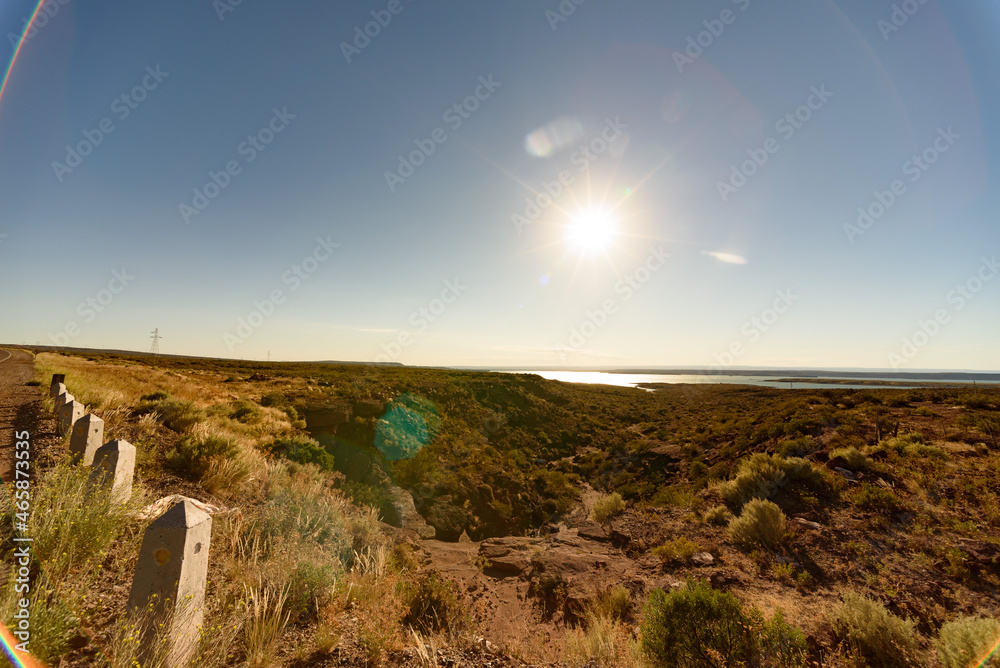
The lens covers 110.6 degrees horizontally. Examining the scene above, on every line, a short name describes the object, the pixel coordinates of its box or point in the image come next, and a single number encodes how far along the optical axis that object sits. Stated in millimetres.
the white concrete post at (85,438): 5168
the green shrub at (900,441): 10703
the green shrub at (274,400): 16788
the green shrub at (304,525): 5340
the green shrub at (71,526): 3258
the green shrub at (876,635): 4367
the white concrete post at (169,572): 2635
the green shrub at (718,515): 9656
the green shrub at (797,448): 12523
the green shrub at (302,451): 9453
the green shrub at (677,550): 7918
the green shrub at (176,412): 8701
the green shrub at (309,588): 4109
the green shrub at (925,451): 9782
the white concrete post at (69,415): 6567
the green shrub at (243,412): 12273
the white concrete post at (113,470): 4242
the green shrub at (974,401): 16544
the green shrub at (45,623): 2379
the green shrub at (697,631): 4477
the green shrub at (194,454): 6426
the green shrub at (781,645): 4375
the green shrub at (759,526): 7895
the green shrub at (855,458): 10011
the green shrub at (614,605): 6332
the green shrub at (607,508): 12219
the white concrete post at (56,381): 10580
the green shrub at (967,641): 4000
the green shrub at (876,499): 8047
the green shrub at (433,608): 5355
